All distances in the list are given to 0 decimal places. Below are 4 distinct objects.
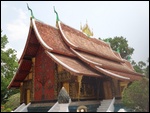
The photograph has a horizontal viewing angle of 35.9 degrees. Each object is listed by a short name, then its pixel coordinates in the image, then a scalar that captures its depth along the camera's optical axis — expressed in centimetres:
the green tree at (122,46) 3294
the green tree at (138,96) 848
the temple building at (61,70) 1200
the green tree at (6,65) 1630
